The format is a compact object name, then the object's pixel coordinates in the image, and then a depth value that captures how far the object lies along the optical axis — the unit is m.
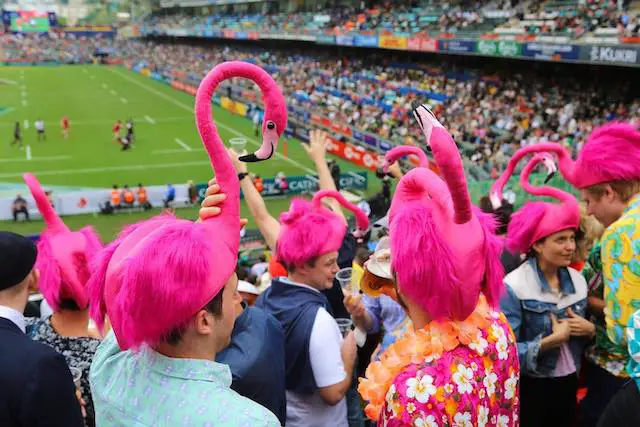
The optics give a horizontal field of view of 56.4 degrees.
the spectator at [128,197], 16.44
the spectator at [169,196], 16.78
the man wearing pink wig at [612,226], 2.99
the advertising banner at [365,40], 33.00
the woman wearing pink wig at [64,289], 3.03
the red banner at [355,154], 21.47
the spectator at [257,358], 2.27
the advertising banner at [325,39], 37.38
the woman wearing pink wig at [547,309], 3.44
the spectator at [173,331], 1.76
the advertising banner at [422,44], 27.51
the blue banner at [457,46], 25.16
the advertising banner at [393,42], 30.02
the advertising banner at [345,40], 35.34
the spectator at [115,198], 16.33
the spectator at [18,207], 15.42
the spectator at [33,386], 2.21
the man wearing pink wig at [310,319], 2.95
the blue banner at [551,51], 19.77
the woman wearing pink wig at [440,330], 2.07
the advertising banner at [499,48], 22.34
